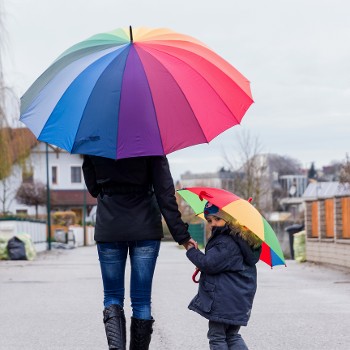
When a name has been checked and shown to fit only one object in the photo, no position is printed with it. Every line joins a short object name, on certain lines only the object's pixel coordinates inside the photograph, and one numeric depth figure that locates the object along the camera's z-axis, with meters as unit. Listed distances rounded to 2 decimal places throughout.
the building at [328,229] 19.14
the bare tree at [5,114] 28.98
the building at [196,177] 166.57
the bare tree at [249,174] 51.66
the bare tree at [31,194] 67.56
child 5.34
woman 5.55
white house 79.44
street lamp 43.69
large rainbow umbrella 5.48
